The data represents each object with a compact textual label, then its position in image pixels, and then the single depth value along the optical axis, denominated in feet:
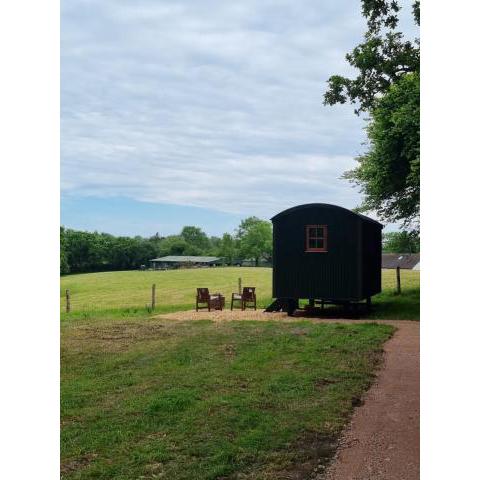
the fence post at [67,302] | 53.21
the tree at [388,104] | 40.19
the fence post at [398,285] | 59.54
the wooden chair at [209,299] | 49.90
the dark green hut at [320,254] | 42.14
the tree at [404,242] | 57.93
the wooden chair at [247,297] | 50.81
